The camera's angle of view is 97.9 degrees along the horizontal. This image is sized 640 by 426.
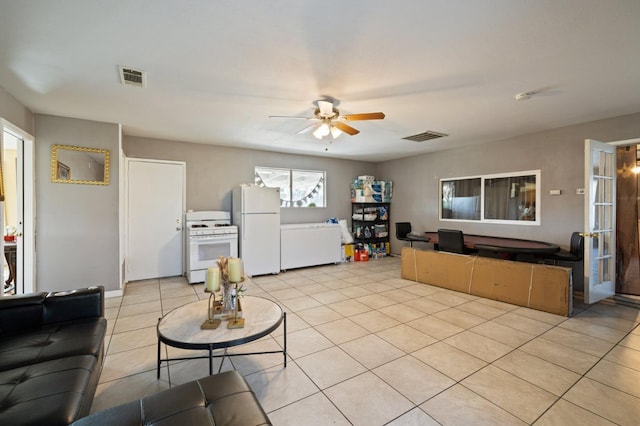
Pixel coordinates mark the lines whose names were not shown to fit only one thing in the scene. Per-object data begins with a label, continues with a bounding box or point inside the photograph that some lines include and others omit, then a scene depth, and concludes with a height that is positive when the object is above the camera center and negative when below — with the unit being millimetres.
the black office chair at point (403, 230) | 6113 -397
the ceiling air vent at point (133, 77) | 2500 +1276
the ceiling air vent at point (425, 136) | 4566 +1306
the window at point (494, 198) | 4648 +272
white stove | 4598 -506
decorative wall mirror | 3658 +645
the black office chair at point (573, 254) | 3822 -575
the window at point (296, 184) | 6152 +665
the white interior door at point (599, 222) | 3430 -116
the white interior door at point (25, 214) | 3463 -21
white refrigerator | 5043 -259
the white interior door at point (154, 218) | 4762 -102
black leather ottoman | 1174 -882
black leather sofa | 1201 -828
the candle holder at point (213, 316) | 1989 -795
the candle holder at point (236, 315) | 1998 -777
